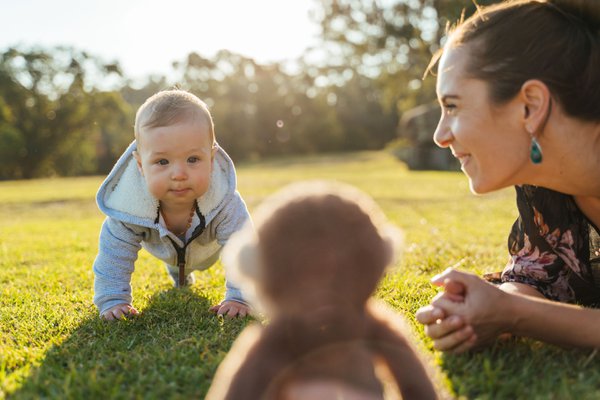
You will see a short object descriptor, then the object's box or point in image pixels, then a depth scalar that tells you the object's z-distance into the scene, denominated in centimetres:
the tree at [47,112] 3841
